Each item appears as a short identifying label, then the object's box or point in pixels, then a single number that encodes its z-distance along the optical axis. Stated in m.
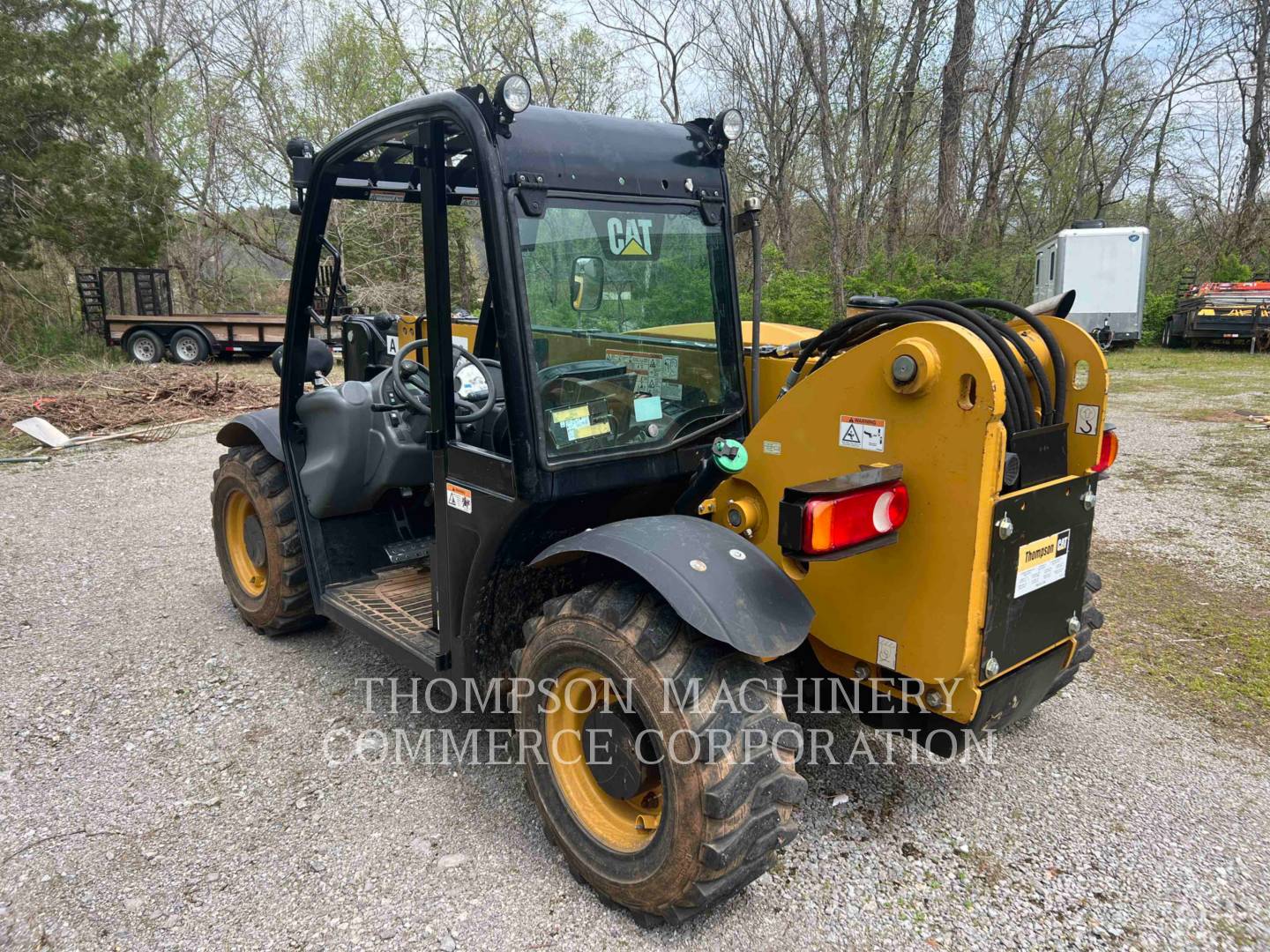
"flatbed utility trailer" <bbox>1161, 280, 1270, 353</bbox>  17.67
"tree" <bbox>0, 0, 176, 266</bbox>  16.08
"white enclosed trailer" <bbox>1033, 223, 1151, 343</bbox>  16.91
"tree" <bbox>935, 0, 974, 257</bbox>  17.62
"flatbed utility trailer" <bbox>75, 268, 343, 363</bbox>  16.81
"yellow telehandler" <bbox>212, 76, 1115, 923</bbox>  2.13
